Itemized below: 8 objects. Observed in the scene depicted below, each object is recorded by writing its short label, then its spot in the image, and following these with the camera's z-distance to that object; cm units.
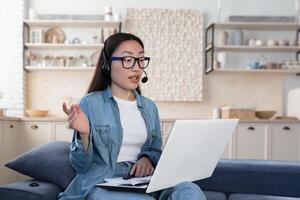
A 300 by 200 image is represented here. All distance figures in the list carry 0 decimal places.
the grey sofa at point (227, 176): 189
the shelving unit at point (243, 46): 456
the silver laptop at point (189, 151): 130
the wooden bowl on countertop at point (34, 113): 431
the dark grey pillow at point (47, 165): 188
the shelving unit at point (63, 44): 452
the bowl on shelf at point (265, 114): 438
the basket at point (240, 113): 426
